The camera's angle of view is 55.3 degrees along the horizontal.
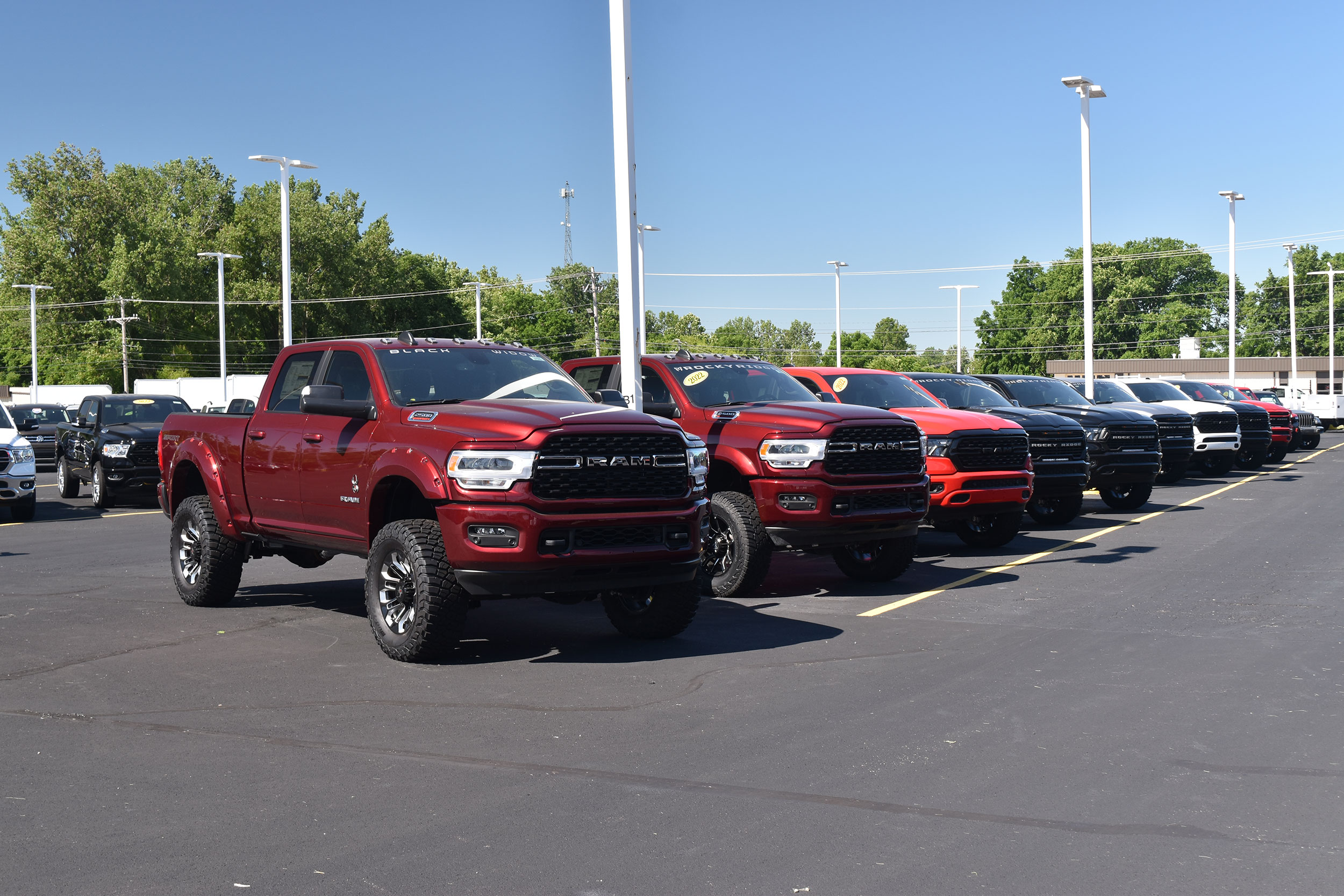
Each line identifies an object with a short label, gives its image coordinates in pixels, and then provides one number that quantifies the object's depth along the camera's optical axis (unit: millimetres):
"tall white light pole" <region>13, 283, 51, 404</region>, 65219
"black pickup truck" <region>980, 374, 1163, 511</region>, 17938
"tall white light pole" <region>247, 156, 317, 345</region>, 35625
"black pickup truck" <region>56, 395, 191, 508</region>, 21078
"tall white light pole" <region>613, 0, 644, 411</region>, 12852
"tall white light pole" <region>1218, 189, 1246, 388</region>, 44688
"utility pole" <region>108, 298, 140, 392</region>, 72000
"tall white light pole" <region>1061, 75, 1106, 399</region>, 28844
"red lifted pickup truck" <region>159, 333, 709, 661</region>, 7828
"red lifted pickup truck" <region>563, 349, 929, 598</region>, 10703
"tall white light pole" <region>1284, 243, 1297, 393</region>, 60312
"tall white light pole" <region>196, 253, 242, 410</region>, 52019
